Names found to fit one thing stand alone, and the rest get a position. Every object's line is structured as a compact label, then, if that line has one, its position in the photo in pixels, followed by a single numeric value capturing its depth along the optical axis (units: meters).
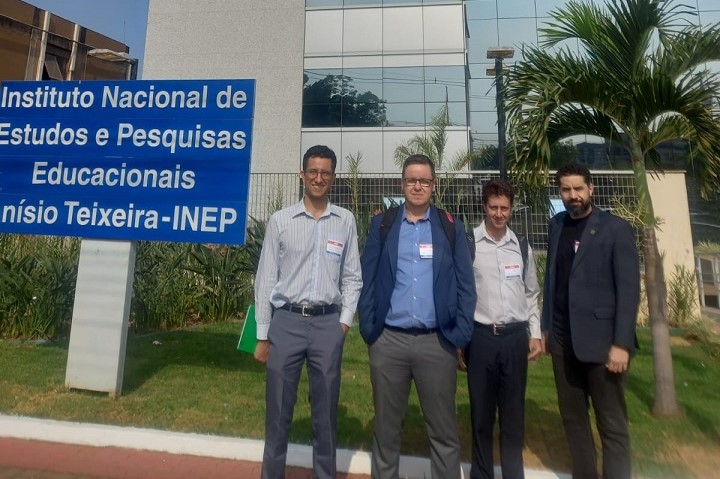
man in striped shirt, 2.77
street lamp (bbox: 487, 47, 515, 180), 4.51
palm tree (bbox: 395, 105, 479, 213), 9.83
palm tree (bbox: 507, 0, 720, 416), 3.92
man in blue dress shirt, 2.60
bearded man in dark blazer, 2.65
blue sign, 4.46
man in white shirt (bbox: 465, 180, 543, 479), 2.79
